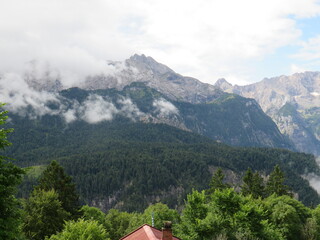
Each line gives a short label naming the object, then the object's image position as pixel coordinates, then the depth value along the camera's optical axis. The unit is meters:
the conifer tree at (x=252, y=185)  94.56
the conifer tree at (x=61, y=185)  62.00
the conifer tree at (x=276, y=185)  95.75
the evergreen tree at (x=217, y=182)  94.36
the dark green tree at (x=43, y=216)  51.84
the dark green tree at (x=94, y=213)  86.94
